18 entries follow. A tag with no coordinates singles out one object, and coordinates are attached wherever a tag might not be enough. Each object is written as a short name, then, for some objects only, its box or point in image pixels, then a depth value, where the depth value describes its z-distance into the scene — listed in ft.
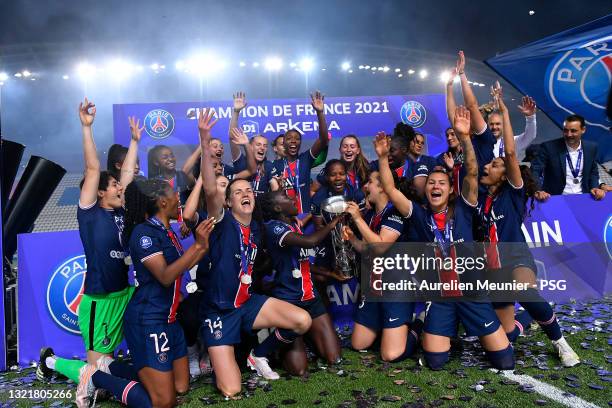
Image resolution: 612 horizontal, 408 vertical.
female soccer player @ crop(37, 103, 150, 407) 13.35
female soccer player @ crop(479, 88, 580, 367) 14.99
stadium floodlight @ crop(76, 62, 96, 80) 89.27
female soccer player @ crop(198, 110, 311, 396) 13.39
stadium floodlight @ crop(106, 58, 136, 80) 89.66
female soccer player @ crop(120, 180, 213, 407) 12.03
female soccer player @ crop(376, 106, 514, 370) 14.14
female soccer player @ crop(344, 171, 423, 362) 15.12
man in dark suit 20.65
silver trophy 14.61
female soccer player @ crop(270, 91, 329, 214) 20.86
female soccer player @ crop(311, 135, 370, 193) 19.52
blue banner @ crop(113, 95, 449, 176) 26.71
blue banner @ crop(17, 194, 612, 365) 16.33
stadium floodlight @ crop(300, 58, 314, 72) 100.88
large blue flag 23.65
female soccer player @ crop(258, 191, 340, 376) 14.73
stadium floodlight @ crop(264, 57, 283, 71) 97.81
